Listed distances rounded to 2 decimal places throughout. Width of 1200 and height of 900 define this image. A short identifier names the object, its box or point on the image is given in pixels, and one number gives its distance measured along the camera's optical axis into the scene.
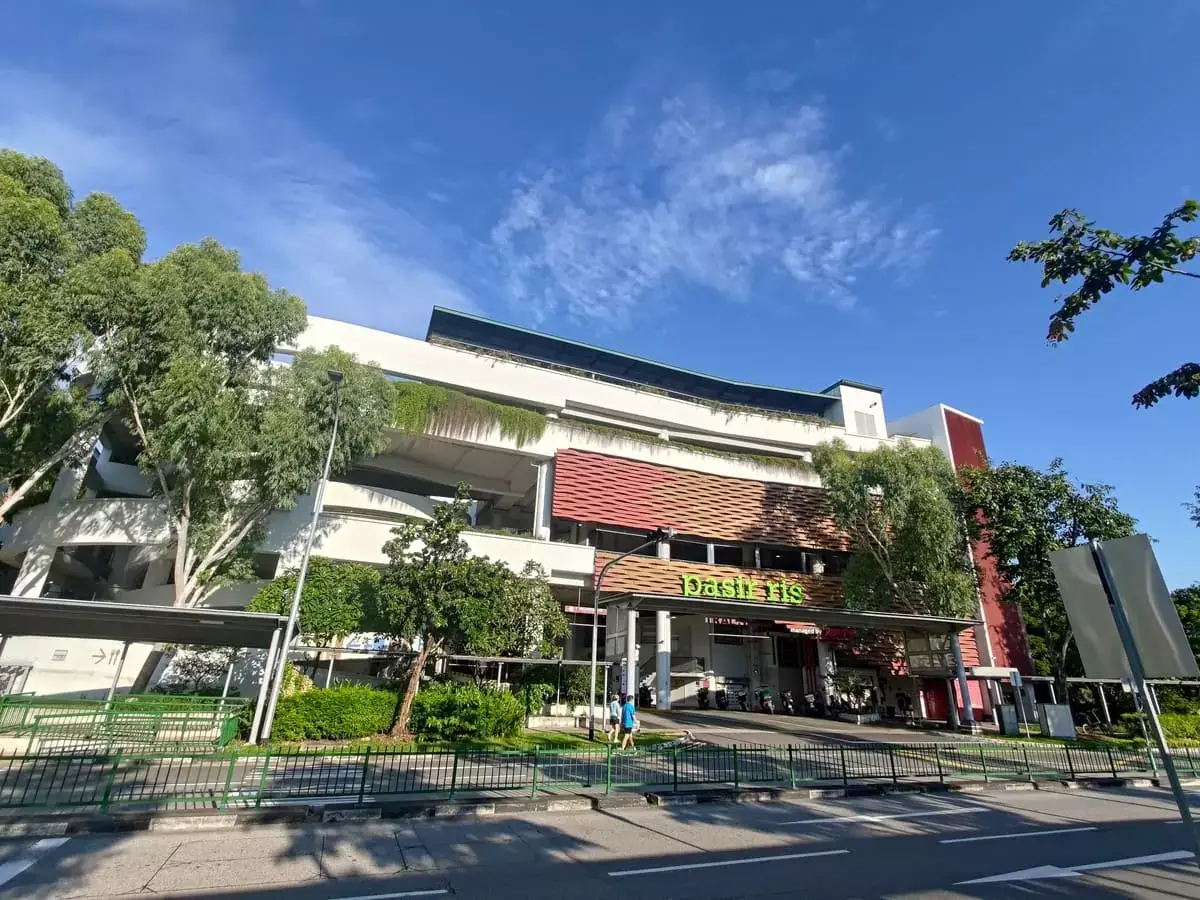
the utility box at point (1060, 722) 26.53
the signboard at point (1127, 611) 4.91
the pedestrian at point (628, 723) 17.91
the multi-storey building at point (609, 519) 25.69
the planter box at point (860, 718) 29.98
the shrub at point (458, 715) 18.92
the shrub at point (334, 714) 17.84
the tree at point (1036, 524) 30.64
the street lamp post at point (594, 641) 18.55
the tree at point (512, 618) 19.31
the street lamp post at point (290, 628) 16.66
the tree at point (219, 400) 19.34
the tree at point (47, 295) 17.31
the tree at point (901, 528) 29.33
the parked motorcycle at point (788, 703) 32.06
